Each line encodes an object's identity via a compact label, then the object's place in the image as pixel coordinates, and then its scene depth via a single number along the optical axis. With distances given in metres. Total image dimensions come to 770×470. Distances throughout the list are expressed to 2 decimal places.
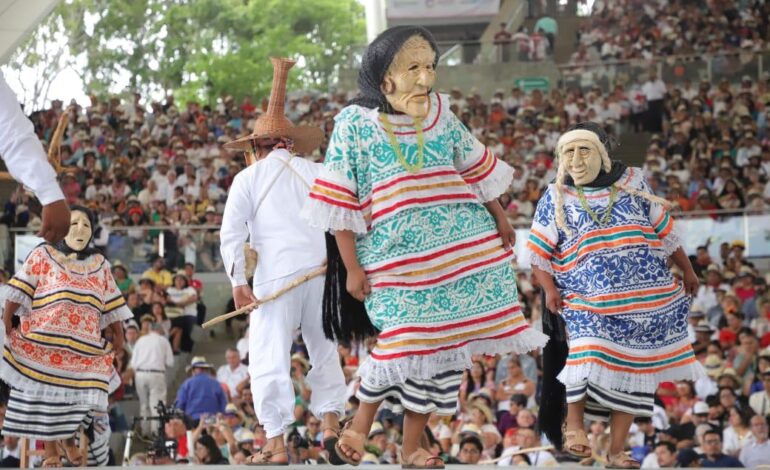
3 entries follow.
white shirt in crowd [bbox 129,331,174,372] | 14.67
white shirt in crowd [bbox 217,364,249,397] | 14.45
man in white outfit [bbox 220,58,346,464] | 7.25
